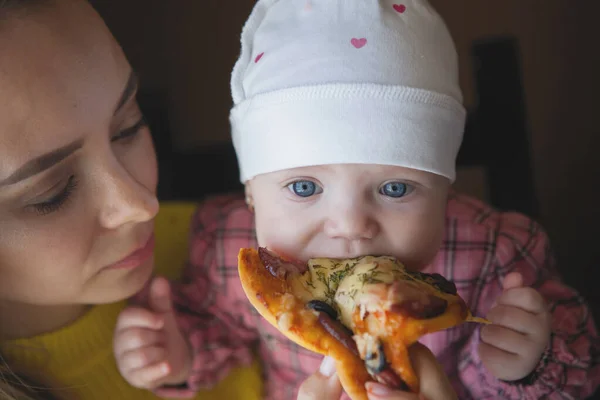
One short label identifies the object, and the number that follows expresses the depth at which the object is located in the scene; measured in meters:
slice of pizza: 0.57
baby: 0.67
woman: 0.61
